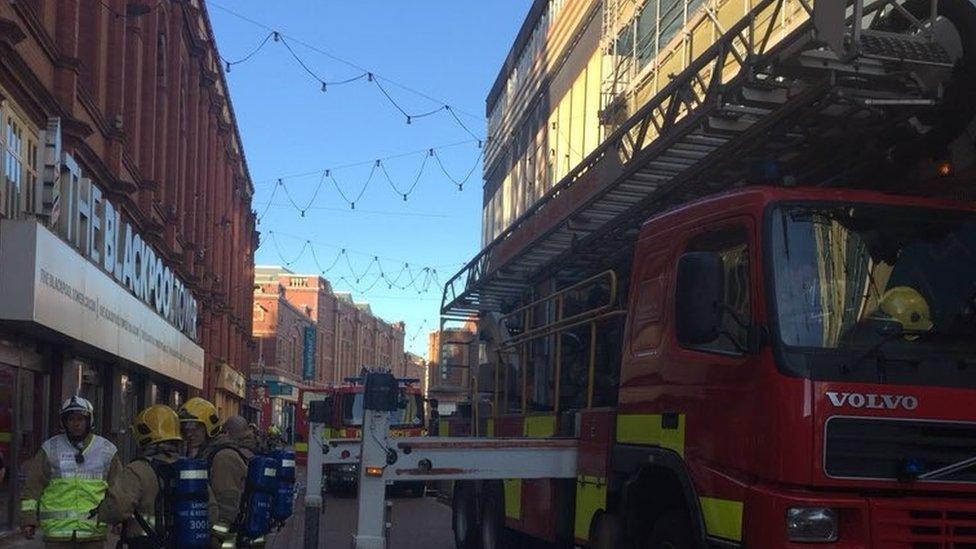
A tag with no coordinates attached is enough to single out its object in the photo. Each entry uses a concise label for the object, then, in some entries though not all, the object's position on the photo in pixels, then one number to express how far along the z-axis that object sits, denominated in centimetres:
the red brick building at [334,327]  9725
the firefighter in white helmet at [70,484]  661
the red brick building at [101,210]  1396
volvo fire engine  511
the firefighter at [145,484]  627
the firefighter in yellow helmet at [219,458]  670
